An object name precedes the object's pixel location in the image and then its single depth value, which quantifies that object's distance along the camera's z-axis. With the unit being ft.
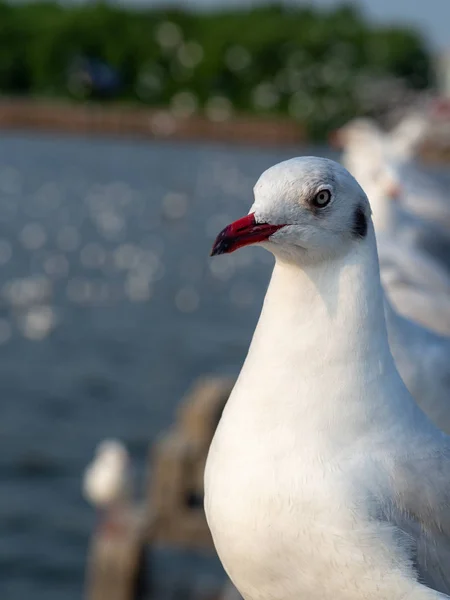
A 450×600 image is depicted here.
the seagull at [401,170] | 36.72
